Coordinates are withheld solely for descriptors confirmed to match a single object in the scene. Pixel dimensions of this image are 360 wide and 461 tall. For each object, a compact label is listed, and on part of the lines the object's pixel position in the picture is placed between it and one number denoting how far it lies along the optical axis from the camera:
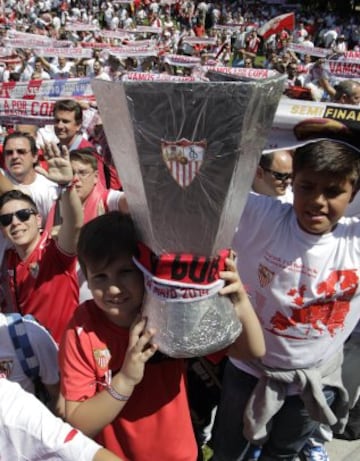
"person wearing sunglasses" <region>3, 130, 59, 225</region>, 3.16
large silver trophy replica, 1.08
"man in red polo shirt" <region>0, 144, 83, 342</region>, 2.38
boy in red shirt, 1.43
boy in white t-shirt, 1.69
